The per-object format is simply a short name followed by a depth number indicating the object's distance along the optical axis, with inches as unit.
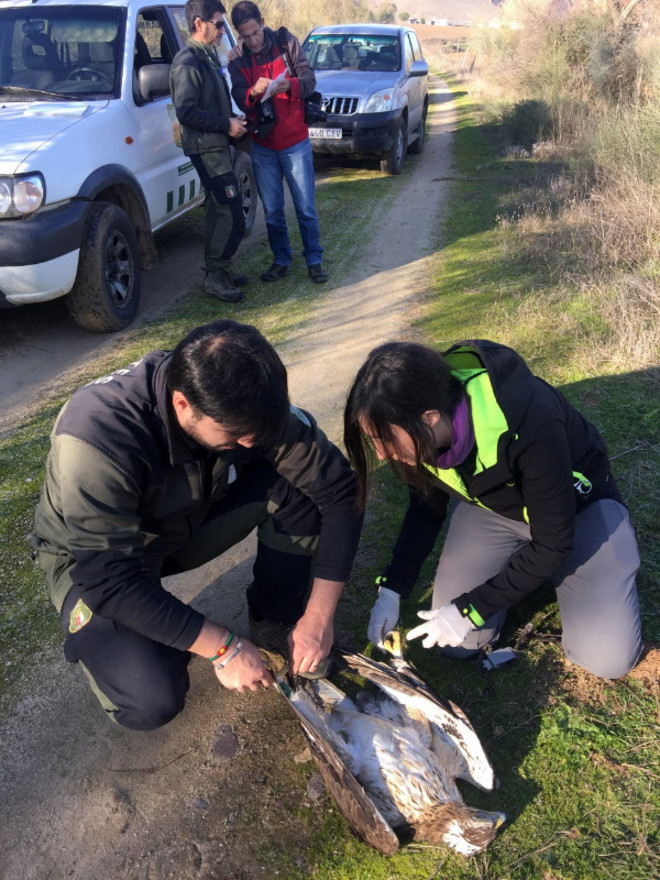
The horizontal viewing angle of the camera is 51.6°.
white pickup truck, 165.6
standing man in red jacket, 212.7
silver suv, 360.8
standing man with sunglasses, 193.8
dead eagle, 74.0
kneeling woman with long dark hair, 76.9
